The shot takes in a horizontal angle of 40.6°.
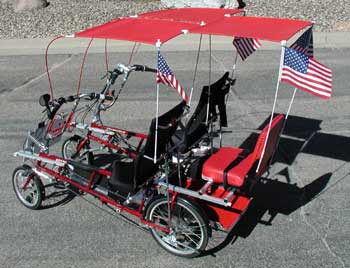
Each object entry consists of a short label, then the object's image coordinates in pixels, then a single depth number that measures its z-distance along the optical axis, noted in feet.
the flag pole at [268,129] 14.47
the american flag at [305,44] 16.15
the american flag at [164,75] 15.02
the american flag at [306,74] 14.90
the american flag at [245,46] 19.90
